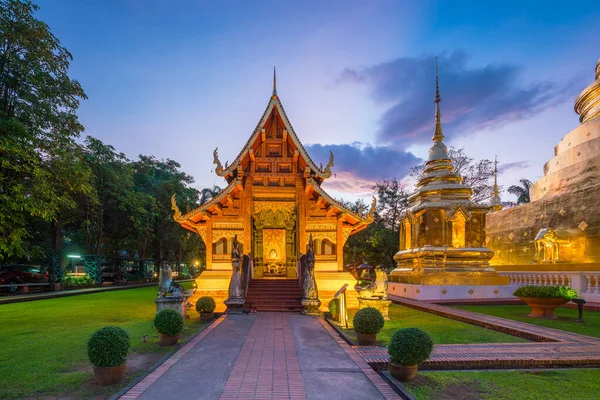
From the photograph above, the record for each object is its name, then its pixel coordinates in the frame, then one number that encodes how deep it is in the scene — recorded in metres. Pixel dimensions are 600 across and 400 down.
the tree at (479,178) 34.88
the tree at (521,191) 42.69
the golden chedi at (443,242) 16.56
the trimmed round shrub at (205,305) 11.51
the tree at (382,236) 30.97
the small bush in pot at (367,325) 7.39
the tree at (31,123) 9.75
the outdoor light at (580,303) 10.09
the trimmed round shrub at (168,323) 7.47
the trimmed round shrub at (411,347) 5.28
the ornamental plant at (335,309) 11.55
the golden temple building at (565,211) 16.27
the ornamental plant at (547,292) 10.65
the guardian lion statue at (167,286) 9.71
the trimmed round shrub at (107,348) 5.14
